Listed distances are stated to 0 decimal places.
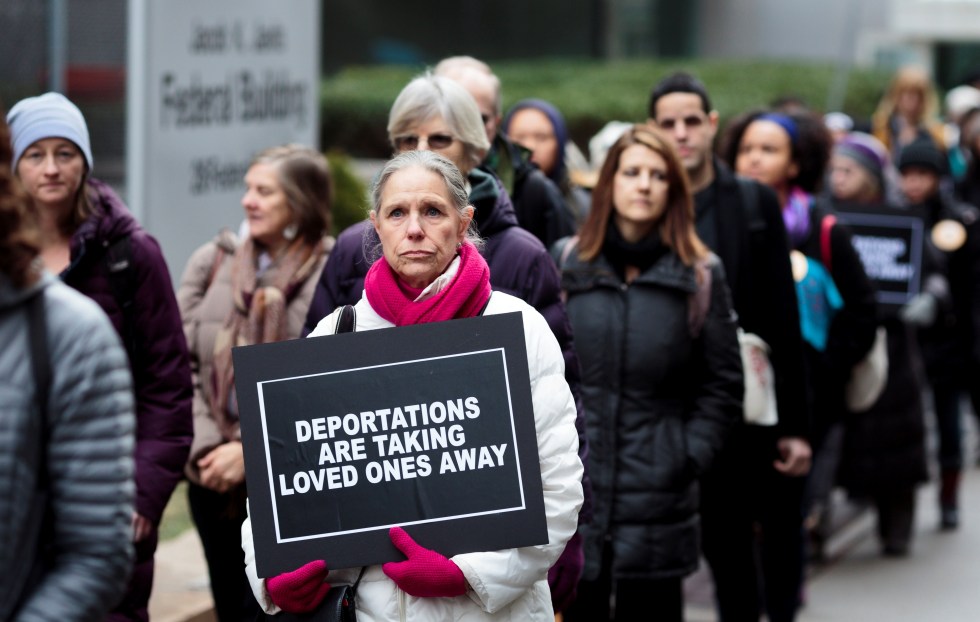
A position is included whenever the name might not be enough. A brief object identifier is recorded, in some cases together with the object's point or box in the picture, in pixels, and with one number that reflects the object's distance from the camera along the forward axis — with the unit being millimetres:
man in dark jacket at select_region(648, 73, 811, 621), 9558
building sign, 10422
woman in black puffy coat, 8385
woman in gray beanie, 7069
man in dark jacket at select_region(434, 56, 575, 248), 9305
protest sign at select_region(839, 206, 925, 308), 13040
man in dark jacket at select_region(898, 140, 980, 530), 14682
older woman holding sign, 5439
